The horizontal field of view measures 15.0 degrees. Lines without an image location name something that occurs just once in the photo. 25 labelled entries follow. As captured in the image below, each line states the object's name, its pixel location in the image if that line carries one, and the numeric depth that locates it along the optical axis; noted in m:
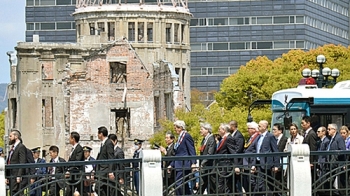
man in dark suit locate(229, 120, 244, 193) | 27.08
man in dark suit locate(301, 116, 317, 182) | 28.66
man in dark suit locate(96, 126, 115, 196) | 25.80
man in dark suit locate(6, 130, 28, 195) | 28.47
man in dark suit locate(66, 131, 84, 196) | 28.67
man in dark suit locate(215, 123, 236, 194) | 26.94
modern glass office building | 150.25
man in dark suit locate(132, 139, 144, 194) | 26.10
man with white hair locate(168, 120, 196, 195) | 26.70
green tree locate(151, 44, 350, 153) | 72.50
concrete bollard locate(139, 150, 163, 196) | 25.84
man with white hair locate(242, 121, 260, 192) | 27.09
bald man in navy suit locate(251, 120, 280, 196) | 27.27
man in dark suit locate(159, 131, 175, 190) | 26.44
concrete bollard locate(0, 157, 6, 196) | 24.61
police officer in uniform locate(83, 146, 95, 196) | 25.73
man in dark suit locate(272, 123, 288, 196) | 29.28
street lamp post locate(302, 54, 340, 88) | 47.41
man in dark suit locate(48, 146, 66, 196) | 25.52
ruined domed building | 81.69
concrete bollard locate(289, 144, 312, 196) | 26.87
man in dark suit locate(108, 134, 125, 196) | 25.92
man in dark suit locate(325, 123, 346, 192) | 27.44
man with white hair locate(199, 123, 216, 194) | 27.09
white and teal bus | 37.91
